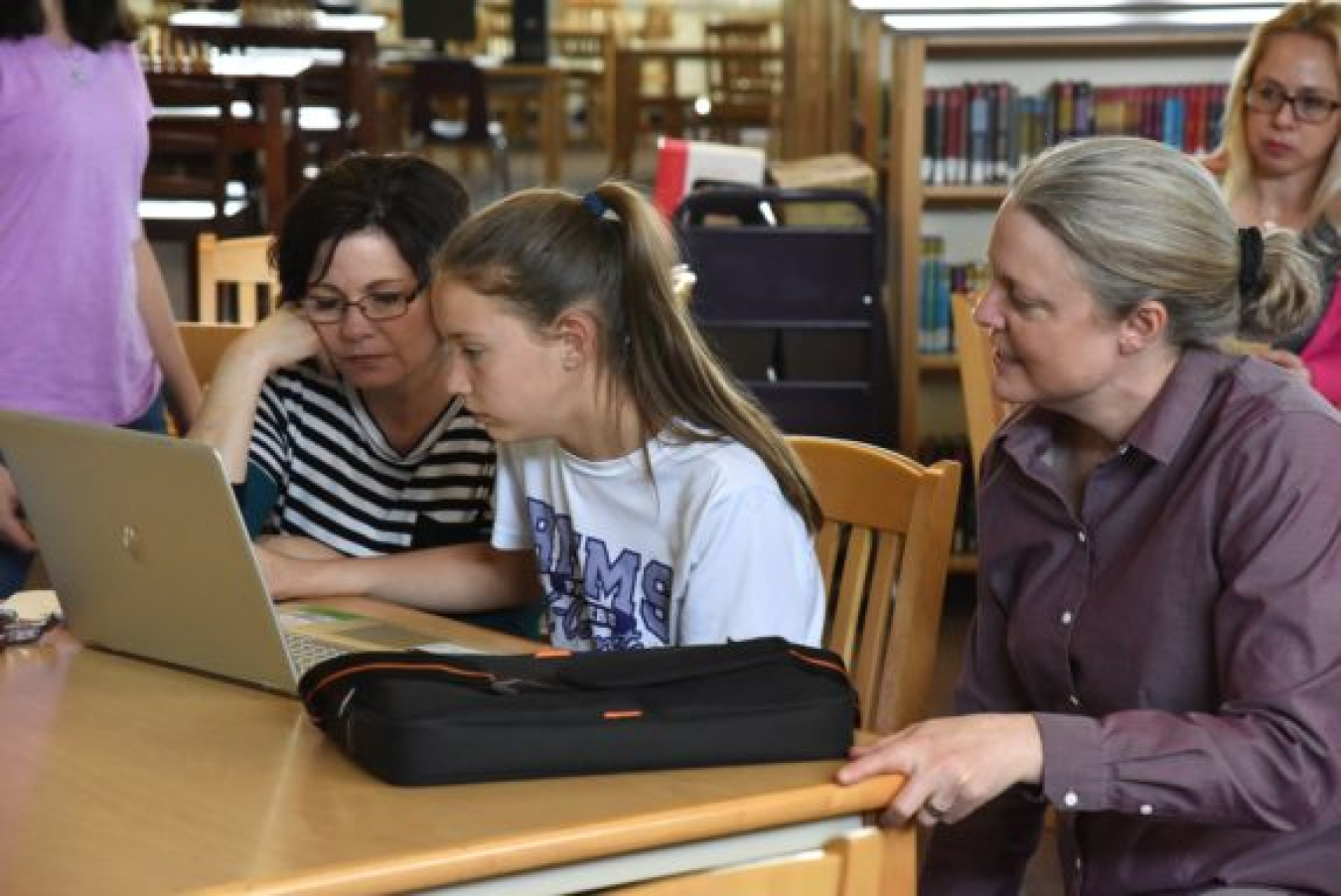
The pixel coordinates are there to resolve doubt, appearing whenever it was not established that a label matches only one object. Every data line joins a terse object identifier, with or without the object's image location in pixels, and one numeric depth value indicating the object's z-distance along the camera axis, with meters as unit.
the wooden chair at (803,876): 1.39
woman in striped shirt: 2.41
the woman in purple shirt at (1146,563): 1.67
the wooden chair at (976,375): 2.98
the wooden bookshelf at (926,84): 5.21
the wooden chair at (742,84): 13.52
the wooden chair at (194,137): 6.88
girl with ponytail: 2.05
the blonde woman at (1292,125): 3.52
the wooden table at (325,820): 1.39
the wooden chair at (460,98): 11.76
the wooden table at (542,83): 12.84
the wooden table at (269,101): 6.96
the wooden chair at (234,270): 3.71
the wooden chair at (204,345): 3.23
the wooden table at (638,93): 13.90
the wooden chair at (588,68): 15.47
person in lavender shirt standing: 2.73
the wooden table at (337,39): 8.88
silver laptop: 1.79
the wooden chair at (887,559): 2.08
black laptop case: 1.53
